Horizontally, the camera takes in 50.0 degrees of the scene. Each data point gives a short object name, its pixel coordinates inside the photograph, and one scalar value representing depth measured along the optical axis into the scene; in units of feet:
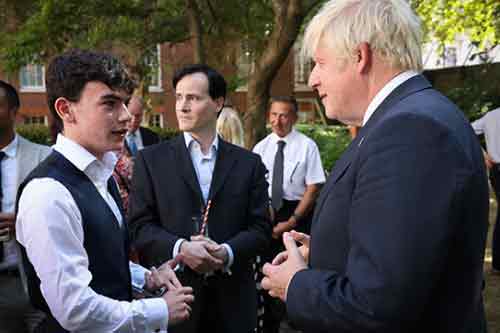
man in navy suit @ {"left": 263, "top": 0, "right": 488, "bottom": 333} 4.30
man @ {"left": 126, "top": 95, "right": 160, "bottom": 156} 16.43
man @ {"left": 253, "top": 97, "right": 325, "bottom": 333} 16.55
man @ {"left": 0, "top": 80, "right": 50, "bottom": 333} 9.77
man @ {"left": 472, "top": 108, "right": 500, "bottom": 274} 20.88
